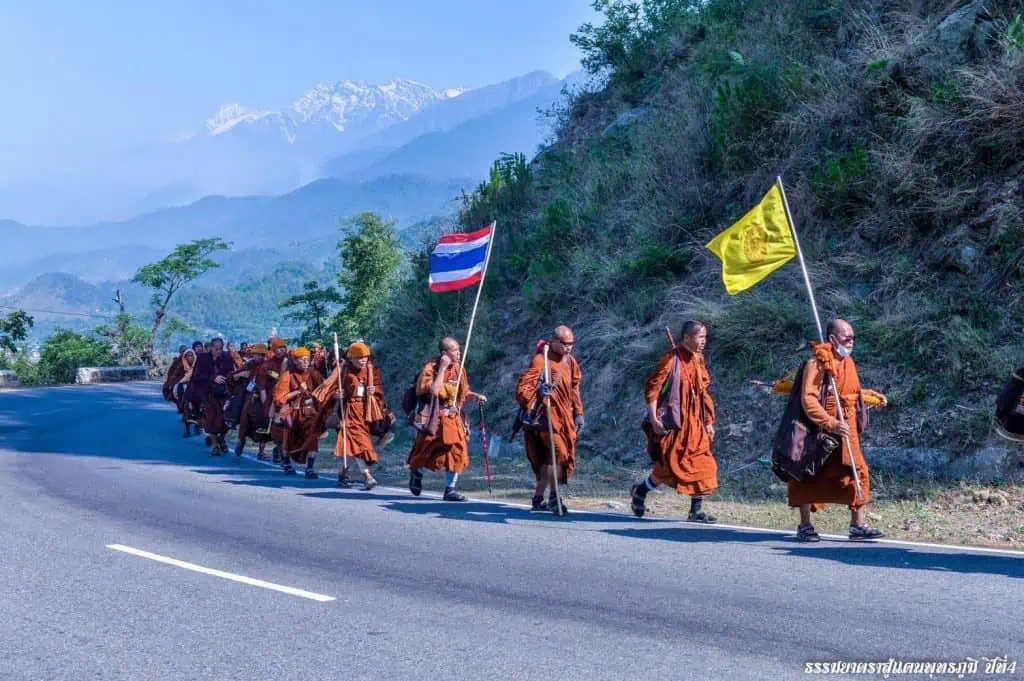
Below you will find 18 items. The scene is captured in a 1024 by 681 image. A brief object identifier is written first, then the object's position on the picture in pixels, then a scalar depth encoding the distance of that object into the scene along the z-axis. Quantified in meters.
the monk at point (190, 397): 22.95
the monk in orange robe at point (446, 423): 12.86
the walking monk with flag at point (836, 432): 9.52
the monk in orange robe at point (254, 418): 19.55
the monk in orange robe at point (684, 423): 10.94
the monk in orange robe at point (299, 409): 16.39
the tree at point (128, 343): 65.62
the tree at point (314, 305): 44.69
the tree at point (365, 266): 38.59
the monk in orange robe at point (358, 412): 14.57
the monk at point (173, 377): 25.70
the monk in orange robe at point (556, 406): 11.84
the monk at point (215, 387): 21.02
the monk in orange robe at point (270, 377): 19.05
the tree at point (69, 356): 64.00
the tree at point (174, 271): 71.14
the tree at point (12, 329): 57.00
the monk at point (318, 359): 17.23
